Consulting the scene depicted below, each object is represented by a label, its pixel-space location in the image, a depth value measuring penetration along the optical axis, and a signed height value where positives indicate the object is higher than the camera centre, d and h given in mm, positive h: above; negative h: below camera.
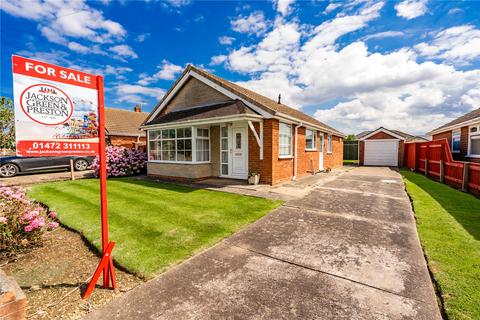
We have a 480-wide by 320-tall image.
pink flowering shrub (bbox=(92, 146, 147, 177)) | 12734 -760
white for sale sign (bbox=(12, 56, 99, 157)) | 2531 +496
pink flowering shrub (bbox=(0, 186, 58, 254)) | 3906 -1365
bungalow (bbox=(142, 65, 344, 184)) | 9430 +644
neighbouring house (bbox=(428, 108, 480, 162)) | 12602 +825
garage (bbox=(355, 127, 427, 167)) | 20964 +266
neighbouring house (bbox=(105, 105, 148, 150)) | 20031 +1996
